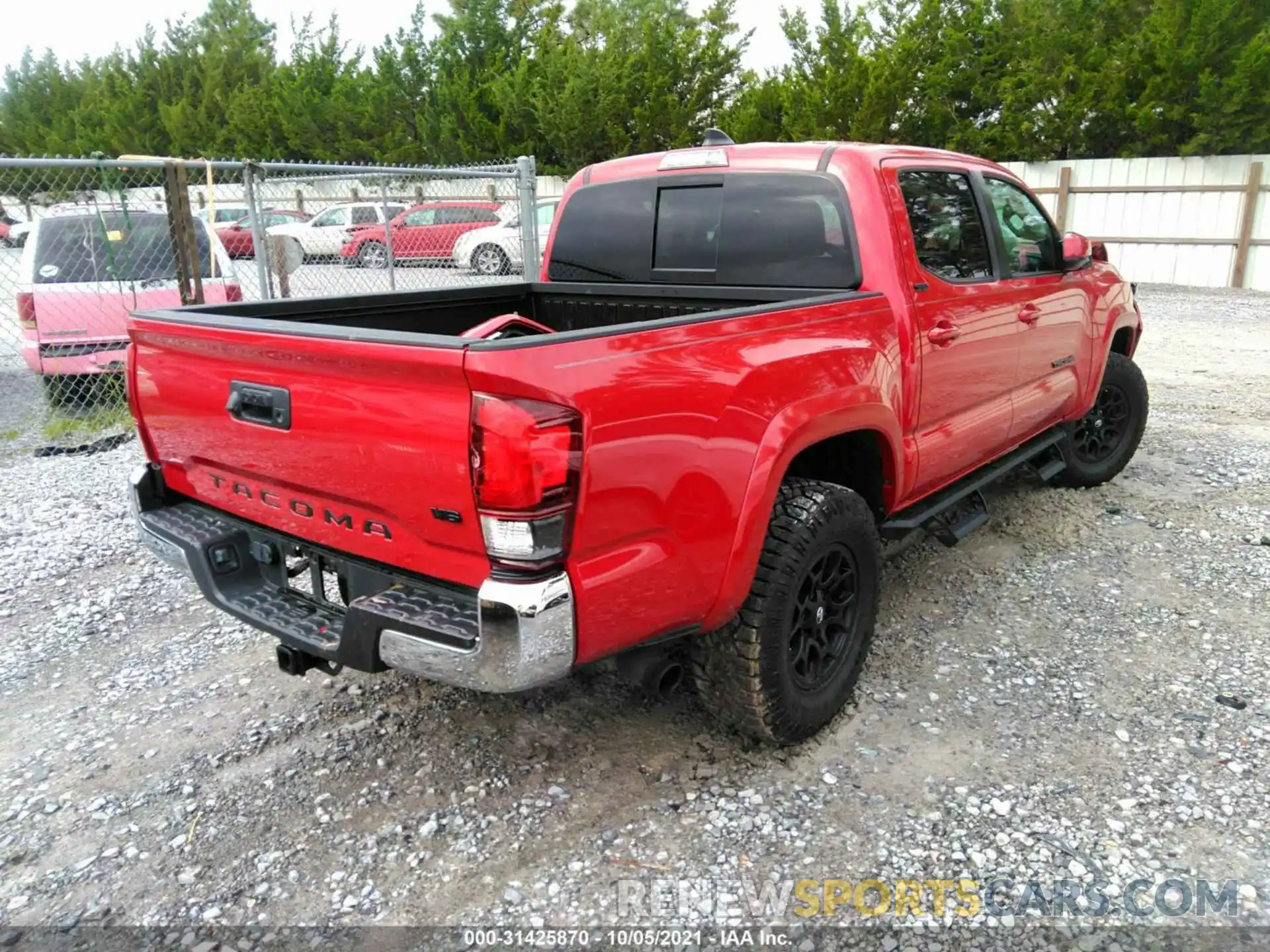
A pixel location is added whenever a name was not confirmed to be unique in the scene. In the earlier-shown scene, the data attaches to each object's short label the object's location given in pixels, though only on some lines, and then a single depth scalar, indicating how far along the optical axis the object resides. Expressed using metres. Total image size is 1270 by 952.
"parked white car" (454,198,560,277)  14.98
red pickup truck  2.19
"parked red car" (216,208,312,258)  16.99
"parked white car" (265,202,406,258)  18.66
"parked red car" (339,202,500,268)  15.73
